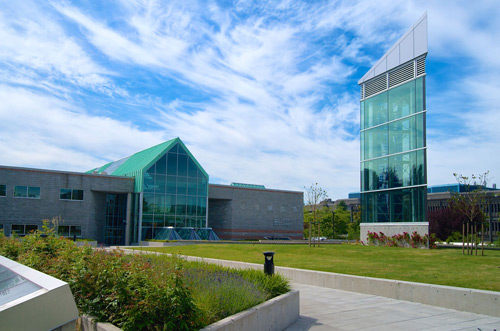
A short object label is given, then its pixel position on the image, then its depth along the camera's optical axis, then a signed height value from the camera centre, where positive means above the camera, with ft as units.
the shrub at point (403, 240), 86.53 -6.77
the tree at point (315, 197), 104.52 +2.42
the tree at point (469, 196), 74.11 +2.33
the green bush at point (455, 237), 149.44 -10.13
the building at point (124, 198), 133.90 +1.78
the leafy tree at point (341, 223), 243.19 -9.14
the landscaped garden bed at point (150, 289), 18.01 -4.41
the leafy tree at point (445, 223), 154.20 -5.38
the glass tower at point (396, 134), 90.74 +16.76
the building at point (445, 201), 286.46 +5.62
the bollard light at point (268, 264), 34.82 -4.75
